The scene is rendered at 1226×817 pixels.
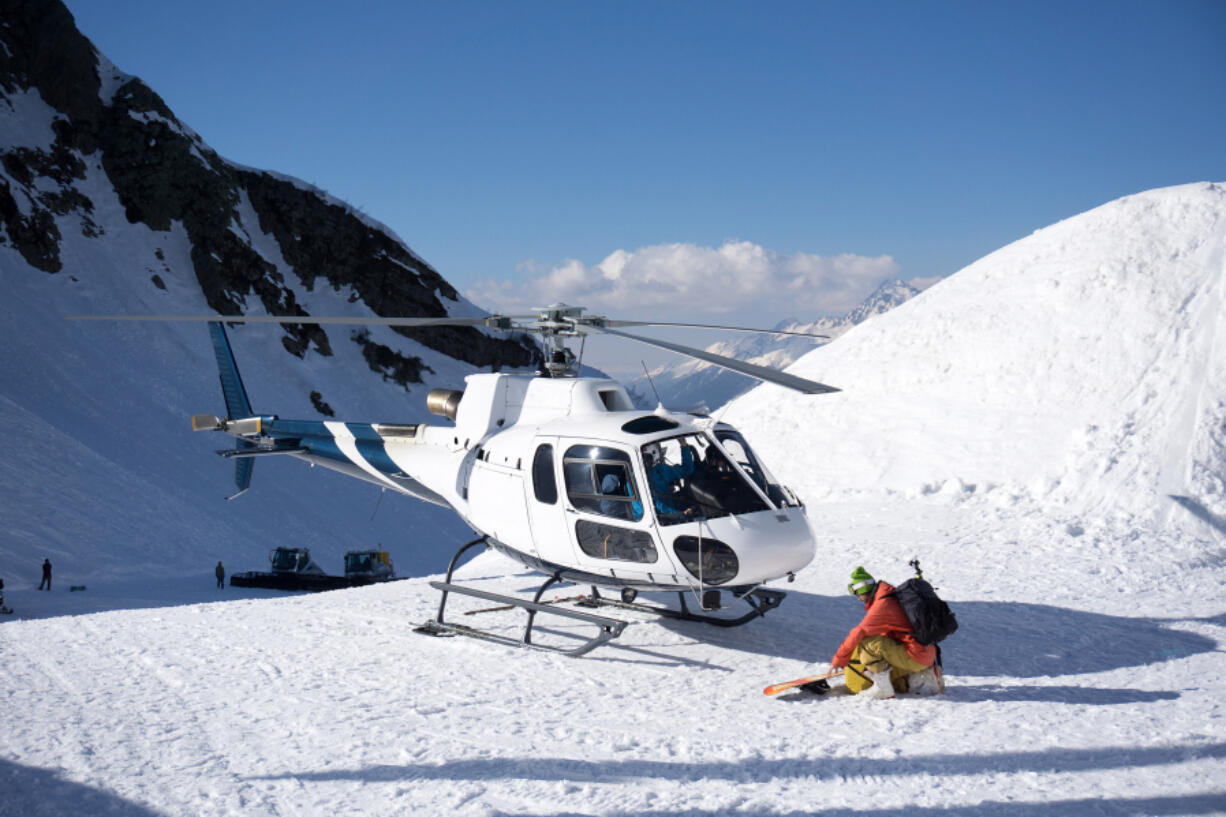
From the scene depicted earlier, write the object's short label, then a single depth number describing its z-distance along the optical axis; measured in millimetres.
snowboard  6547
